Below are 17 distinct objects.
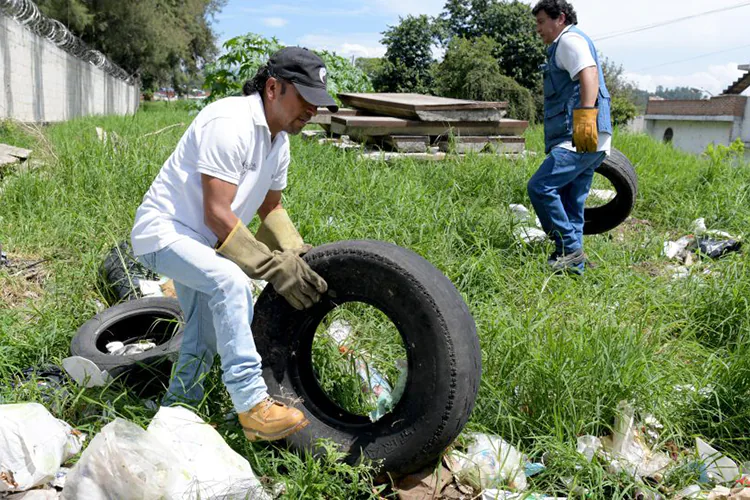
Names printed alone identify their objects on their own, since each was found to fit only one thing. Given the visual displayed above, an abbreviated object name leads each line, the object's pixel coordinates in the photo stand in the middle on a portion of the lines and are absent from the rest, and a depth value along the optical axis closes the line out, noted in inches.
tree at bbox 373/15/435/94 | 1246.9
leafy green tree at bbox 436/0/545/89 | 1105.4
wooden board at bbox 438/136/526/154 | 304.0
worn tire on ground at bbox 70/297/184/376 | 124.1
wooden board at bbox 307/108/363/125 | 366.3
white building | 1254.3
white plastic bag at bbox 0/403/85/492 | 88.5
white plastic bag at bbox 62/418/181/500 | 82.4
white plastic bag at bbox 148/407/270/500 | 86.5
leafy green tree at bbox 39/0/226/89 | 939.3
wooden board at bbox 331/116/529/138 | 305.0
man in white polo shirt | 96.4
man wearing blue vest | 180.4
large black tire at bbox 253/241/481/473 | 94.2
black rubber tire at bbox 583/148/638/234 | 214.1
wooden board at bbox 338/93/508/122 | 305.1
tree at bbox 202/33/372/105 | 457.4
